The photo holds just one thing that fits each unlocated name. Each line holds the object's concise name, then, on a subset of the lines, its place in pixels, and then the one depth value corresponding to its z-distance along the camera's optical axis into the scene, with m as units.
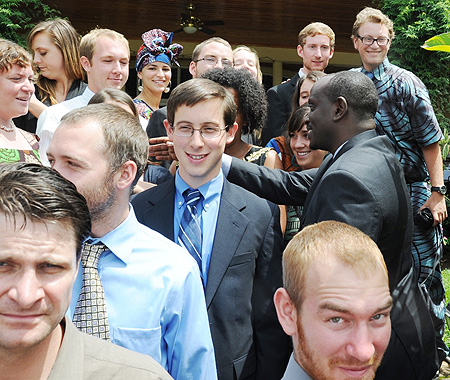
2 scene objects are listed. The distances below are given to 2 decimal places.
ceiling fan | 11.55
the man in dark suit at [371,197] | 2.52
